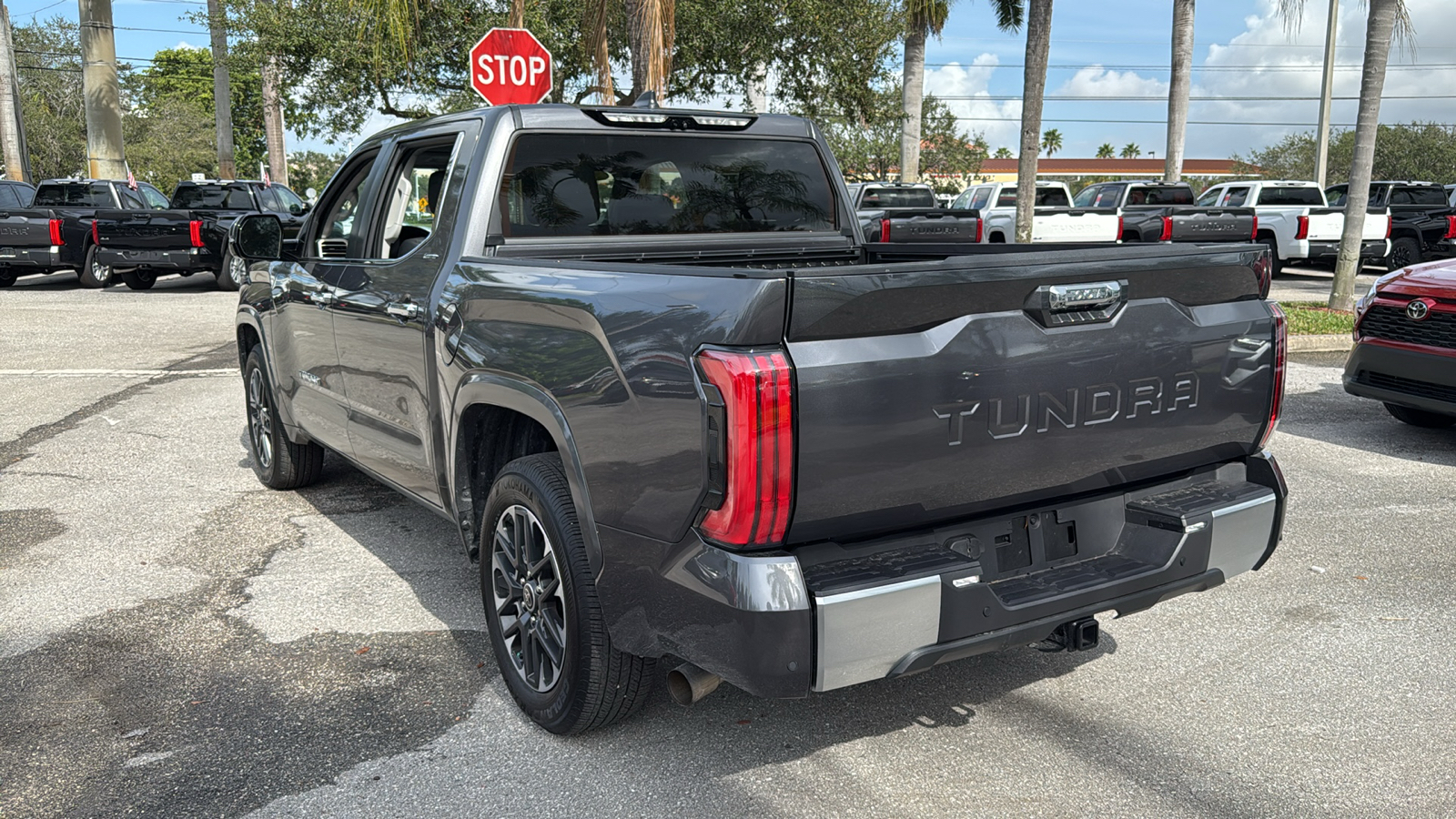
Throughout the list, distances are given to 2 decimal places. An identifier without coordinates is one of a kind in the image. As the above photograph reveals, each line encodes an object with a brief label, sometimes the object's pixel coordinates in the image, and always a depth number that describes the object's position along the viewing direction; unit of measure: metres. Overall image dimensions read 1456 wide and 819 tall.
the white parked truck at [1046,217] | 18.19
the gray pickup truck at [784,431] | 2.63
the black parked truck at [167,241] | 17.53
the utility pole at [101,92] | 22.52
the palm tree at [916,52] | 25.45
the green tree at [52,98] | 59.53
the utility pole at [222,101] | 25.30
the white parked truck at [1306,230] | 18.92
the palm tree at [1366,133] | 12.72
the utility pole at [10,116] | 29.66
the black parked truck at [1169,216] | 18.09
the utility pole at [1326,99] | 28.05
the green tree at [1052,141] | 108.94
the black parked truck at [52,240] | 18.11
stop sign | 9.83
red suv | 6.87
